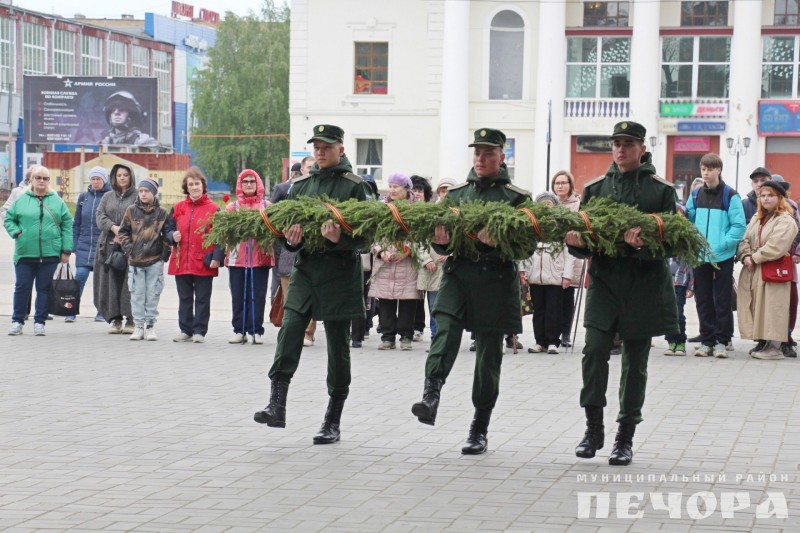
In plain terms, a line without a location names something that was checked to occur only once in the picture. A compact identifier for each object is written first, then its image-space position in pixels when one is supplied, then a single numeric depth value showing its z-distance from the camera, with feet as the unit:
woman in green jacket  51.24
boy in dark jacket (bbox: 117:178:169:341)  49.75
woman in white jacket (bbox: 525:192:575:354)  47.52
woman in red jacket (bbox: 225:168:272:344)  49.42
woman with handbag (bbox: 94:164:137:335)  52.03
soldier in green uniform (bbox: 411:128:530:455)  27.37
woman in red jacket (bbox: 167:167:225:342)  49.75
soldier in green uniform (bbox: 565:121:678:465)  26.68
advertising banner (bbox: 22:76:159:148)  223.30
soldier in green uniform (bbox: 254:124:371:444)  28.22
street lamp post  170.19
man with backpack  46.70
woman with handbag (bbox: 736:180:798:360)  46.37
